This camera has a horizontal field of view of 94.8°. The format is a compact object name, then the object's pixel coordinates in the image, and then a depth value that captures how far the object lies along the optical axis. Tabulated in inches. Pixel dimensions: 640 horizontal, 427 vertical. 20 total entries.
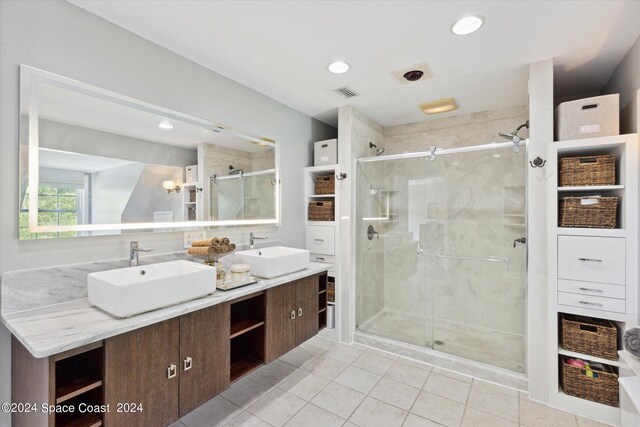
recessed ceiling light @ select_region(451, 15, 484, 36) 65.3
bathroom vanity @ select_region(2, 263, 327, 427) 46.4
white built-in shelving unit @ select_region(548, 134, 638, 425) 71.5
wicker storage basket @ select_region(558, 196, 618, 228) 74.4
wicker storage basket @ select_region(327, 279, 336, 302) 122.8
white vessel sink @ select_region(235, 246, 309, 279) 84.0
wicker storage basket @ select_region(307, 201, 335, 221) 122.4
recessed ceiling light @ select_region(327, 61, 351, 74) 85.5
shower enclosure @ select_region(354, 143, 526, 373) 108.0
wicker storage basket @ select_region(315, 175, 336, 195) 123.3
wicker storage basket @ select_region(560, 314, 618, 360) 74.1
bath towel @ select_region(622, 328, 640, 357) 61.6
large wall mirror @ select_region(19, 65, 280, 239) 57.7
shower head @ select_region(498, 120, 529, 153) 93.1
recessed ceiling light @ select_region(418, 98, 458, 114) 112.7
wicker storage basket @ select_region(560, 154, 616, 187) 75.2
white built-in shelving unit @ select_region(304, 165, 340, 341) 121.2
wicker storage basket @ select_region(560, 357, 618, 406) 74.5
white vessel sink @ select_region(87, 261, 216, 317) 52.4
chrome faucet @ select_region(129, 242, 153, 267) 69.4
